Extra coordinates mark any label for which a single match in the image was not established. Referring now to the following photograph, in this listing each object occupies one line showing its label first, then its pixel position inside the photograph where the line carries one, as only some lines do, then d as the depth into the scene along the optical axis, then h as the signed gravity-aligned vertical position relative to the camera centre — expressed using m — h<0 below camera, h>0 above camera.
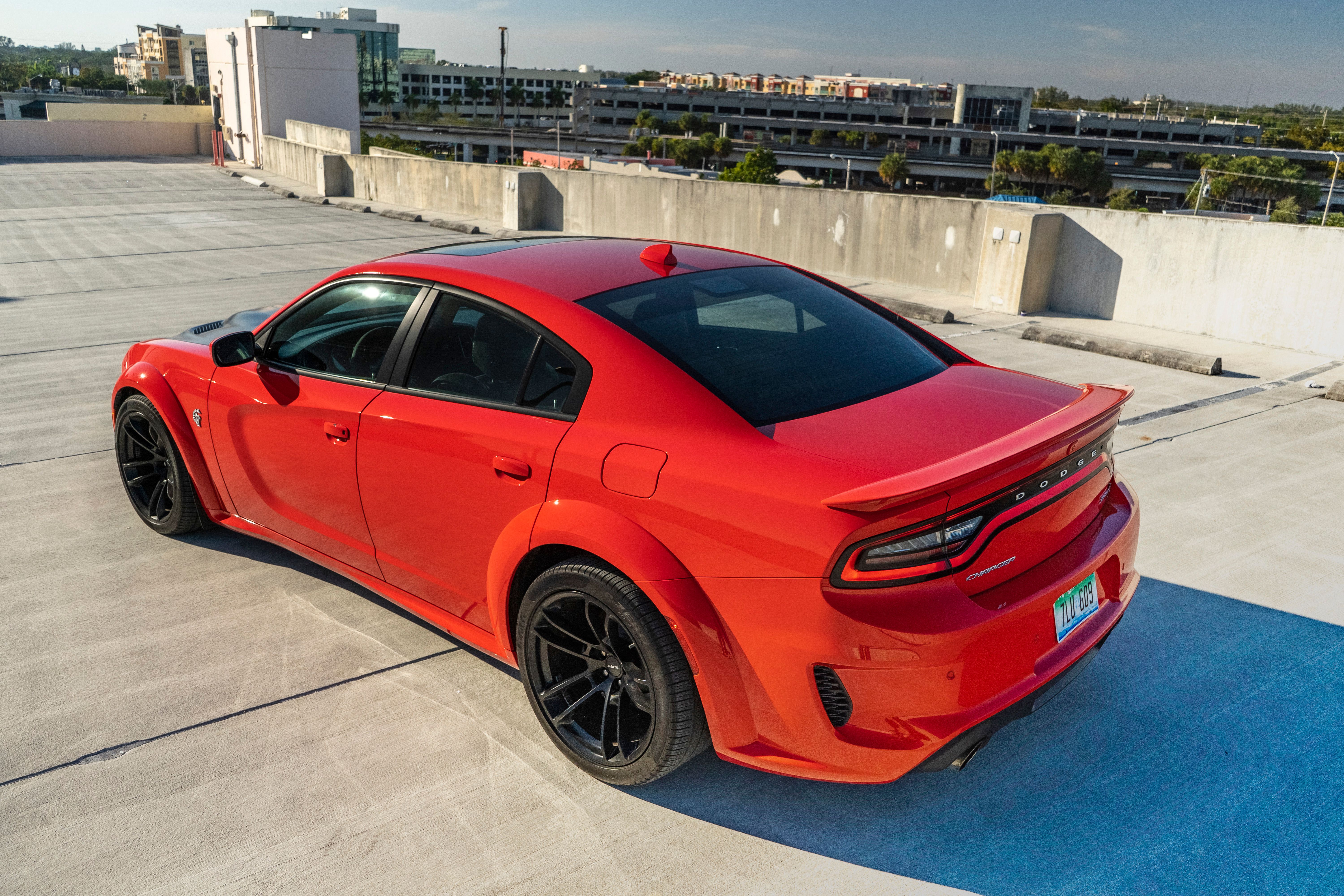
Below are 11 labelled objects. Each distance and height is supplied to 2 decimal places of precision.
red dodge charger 2.51 -0.97
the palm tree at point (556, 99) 193.88 +7.35
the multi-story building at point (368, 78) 187.62 +9.40
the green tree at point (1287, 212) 77.94 -3.01
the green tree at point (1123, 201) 96.44 -3.21
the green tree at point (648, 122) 169.75 +3.41
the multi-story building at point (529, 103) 195.50 +6.22
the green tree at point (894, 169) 134.75 -1.76
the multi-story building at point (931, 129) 145.12 +4.79
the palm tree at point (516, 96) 195.38 +7.38
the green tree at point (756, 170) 94.38 -2.09
